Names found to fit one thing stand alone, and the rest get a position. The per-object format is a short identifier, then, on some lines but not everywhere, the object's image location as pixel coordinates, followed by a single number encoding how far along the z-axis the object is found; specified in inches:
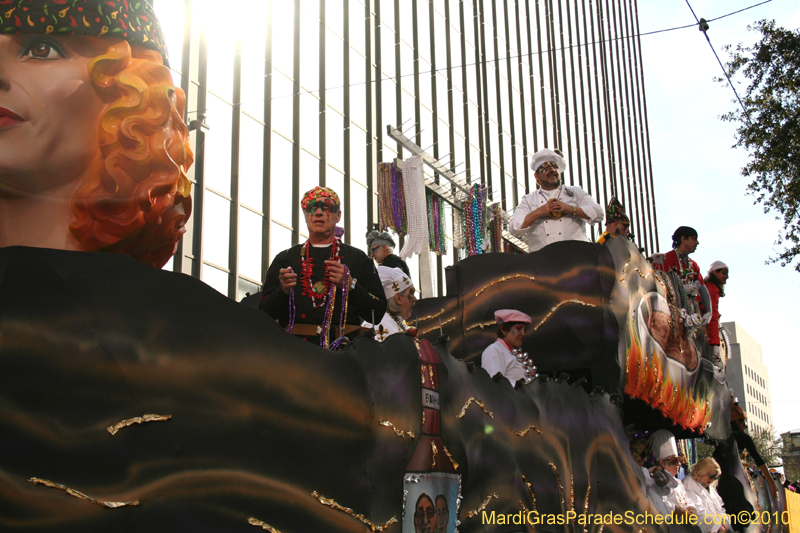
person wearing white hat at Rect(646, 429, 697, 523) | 306.7
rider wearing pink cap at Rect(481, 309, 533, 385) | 268.4
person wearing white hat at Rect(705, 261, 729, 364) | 459.1
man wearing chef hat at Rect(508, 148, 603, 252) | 331.6
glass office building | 656.4
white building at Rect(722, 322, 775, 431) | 3651.6
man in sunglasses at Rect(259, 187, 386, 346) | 195.5
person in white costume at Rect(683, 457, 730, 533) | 355.6
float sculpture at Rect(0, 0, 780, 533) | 130.2
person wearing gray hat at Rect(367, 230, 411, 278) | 336.8
